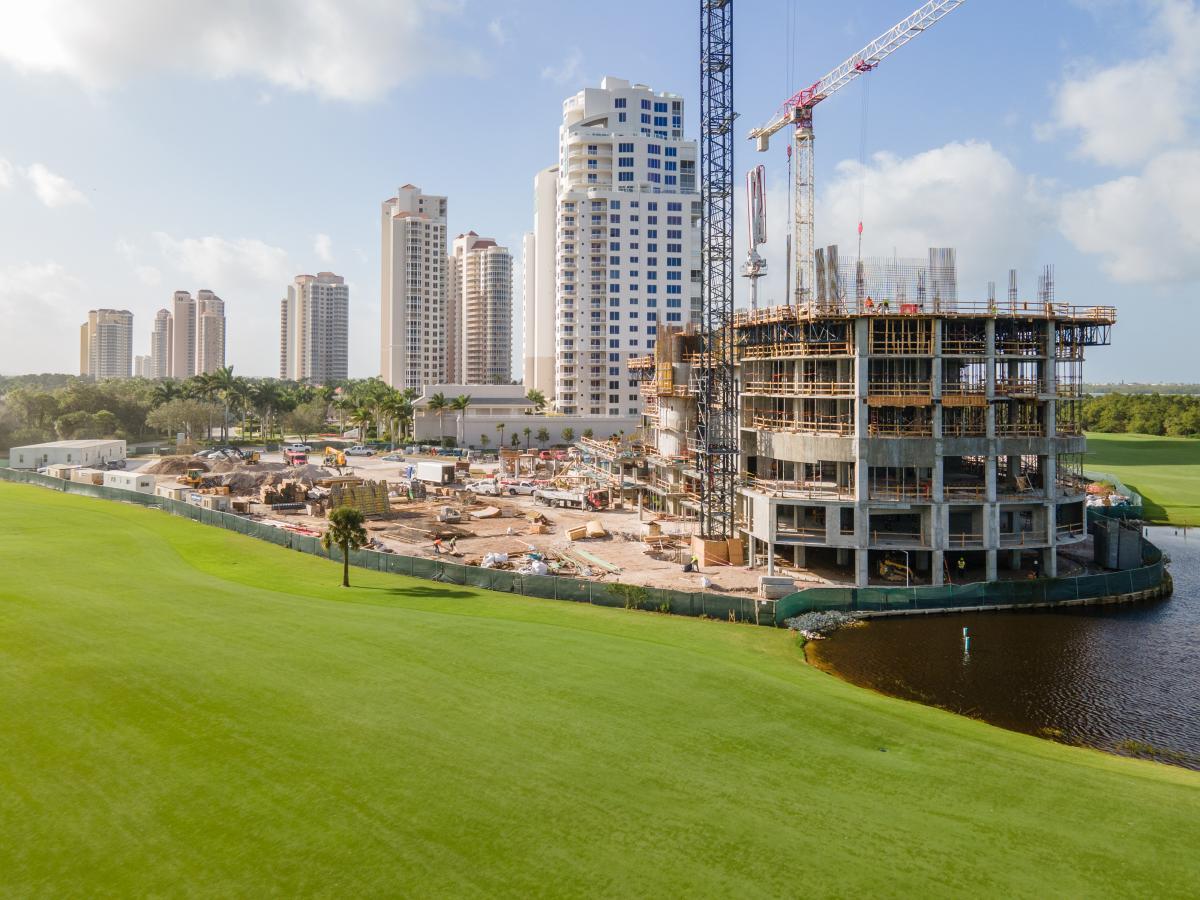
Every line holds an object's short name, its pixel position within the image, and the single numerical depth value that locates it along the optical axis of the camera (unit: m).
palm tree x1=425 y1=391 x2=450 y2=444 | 145.38
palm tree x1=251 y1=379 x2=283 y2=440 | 159.00
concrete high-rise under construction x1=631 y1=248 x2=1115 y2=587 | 52.88
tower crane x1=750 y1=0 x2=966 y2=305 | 95.12
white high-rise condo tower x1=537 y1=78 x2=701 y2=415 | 153.12
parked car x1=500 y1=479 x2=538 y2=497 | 92.19
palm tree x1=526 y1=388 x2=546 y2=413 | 166.25
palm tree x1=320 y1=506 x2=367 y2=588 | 45.94
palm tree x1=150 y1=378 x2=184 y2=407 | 152.38
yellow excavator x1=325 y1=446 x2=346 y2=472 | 114.44
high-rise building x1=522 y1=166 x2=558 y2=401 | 179.38
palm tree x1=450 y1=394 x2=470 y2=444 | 146.75
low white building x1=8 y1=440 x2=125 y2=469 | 100.69
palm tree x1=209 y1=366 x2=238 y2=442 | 152.00
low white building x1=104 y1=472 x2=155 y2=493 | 86.19
